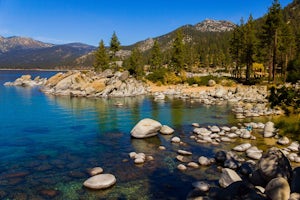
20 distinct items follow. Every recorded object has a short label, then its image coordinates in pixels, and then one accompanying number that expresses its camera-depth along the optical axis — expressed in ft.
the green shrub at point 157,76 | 275.80
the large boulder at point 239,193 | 36.14
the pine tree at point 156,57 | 321.73
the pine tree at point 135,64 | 277.85
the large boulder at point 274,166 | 46.98
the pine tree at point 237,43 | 245.65
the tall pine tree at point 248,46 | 225.76
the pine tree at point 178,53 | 284.82
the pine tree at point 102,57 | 306.14
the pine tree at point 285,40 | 235.61
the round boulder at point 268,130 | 88.93
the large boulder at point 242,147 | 74.95
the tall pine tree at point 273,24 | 190.90
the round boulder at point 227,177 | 50.44
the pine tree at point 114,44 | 293.64
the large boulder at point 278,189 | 37.55
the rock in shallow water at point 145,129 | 87.76
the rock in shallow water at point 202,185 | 49.39
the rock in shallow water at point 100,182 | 51.65
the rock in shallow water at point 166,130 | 93.61
